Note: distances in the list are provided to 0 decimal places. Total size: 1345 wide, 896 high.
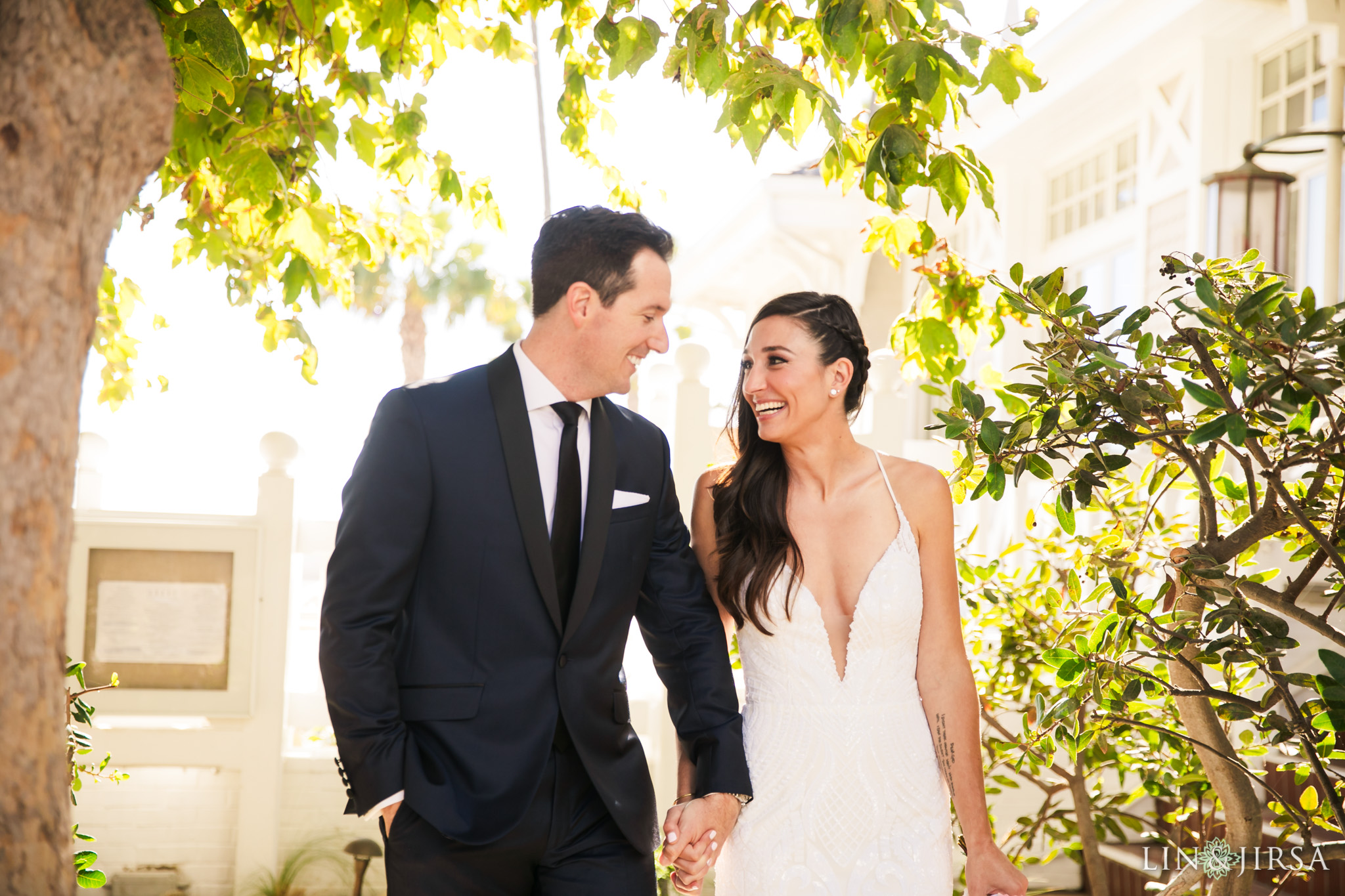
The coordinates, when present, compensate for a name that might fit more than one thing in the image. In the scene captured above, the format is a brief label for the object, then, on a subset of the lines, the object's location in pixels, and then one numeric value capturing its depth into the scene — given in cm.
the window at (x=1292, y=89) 606
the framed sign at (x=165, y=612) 586
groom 232
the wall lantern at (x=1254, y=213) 489
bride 272
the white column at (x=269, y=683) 592
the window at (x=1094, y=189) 791
